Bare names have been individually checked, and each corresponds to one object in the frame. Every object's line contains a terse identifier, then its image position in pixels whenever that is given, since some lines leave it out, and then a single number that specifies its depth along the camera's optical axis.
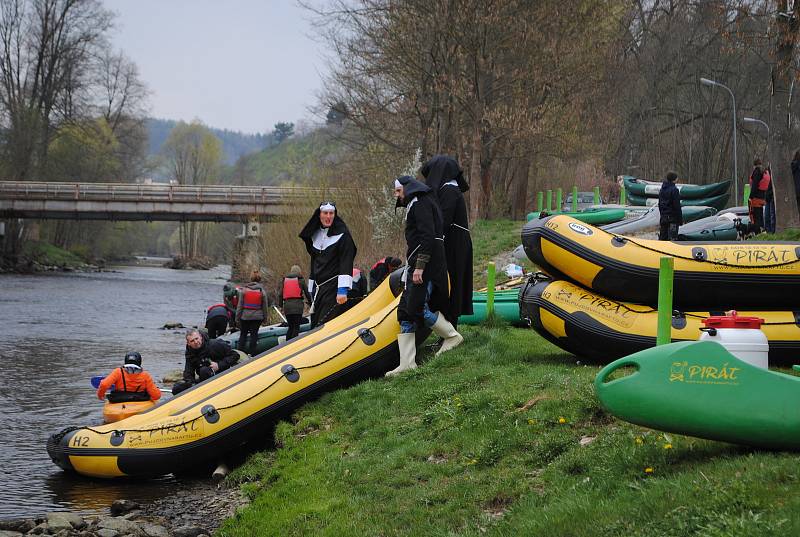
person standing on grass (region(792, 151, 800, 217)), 20.87
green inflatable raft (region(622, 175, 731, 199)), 29.44
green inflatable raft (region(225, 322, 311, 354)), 17.53
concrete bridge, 54.69
